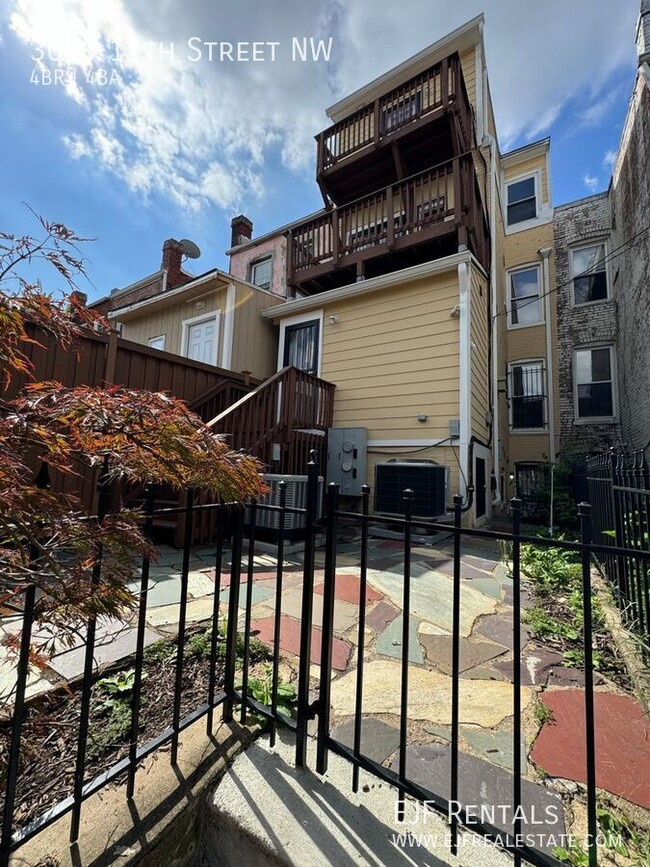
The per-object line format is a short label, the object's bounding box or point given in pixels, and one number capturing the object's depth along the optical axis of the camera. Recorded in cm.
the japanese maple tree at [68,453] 94
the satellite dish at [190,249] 1294
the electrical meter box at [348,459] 639
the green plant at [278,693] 162
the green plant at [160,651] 196
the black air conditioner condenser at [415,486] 543
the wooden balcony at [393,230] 646
